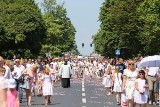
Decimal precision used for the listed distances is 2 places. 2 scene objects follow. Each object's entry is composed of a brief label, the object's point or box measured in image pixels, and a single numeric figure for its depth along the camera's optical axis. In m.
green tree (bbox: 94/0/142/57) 68.44
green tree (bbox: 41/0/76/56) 110.25
